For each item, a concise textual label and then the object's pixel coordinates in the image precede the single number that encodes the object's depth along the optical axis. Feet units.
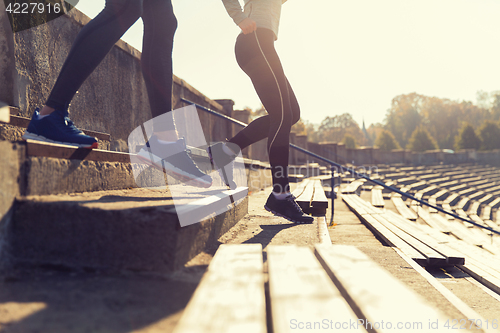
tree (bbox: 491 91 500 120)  247.09
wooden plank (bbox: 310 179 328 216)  9.89
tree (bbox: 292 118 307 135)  148.49
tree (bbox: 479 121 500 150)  147.33
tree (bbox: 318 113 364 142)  289.12
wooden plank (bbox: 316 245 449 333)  2.31
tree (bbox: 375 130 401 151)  156.35
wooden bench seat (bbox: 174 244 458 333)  2.22
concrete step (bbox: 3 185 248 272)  3.49
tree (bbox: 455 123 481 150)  146.20
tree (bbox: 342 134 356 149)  167.63
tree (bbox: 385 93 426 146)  262.06
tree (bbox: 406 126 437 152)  153.17
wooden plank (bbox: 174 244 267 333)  2.15
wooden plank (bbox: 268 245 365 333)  2.26
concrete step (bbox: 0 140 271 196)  3.76
